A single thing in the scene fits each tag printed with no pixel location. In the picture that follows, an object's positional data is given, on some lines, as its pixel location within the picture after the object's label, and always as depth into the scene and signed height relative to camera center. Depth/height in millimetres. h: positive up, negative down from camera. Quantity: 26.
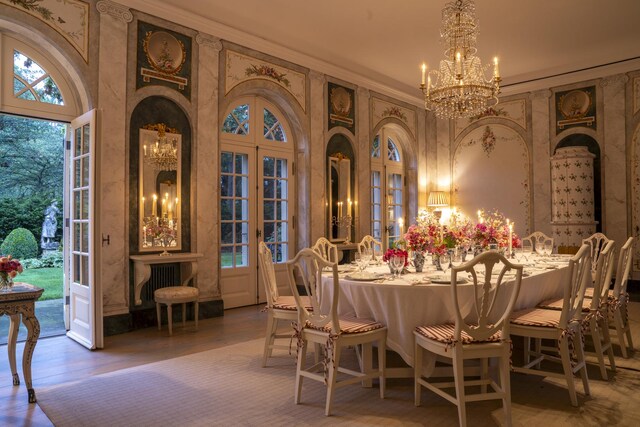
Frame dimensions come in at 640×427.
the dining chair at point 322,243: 4738 -239
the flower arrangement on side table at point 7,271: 3146 -317
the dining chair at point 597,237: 5327 -235
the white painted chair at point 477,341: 2576 -706
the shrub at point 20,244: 10164 -444
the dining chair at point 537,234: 5555 -205
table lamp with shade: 9289 +407
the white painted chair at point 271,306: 3717 -686
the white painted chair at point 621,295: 3780 -656
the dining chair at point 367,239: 5559 -222
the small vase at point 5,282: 3148 -395
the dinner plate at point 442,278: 3126 -411
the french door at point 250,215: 6234 +99
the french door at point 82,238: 4258 -145
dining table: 3035 -545
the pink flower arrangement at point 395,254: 3490 -252
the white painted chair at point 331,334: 2898 -734
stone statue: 10656 -21
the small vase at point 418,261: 3730 -329
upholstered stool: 4828 -774
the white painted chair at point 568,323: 2949 -698
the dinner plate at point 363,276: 3299 -407
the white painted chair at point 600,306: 3426 -684
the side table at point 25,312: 3062 -594
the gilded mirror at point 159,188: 5176 +399
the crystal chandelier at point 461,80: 4539 +1392
